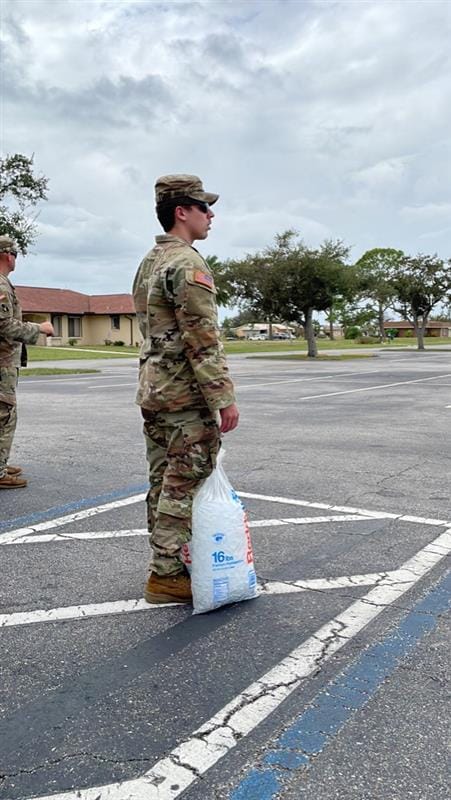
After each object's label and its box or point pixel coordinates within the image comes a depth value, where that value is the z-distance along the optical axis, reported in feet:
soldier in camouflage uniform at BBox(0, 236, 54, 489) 18.40
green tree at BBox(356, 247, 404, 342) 151.23
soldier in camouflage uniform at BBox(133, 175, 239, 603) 10.78
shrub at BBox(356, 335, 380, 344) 234.95
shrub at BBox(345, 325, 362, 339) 263.29
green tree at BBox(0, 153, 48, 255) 98.53
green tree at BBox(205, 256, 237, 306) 124.98
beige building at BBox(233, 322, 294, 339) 383.78
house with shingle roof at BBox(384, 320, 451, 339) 379.39
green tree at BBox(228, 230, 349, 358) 116.16
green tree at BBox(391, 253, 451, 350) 154.20
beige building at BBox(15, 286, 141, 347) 185.57
